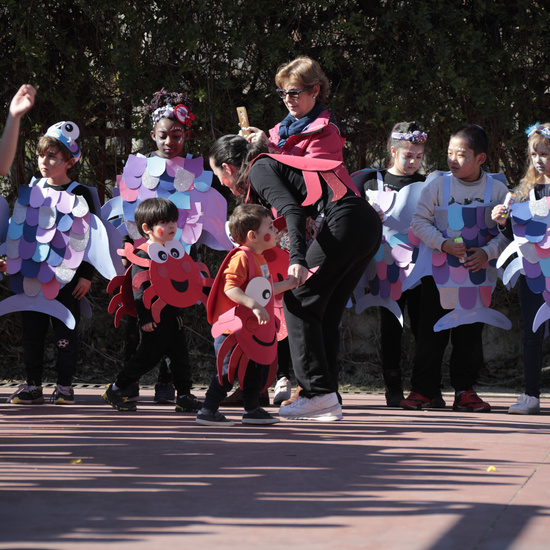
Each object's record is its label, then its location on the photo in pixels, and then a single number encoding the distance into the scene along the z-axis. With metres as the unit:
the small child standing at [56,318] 10.85
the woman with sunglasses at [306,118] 9.22
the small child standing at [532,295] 10.50
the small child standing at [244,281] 8.75
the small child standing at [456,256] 10.64
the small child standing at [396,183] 11.27
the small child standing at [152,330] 10.01
